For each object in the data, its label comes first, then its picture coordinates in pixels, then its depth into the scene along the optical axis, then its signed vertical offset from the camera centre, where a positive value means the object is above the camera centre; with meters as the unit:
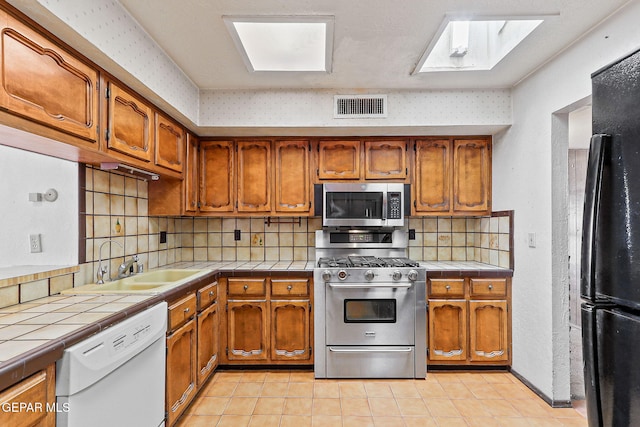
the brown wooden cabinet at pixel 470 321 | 2.78 -0.84
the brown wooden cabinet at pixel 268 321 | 2.79 -0.85
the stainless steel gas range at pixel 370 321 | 2.69 -0.82
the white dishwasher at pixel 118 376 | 1.17 -0.64
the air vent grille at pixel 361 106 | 2.75 +0.91
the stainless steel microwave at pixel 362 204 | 3.00 +0.13
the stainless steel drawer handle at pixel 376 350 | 2.69 -1.04
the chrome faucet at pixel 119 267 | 2.11 -0.32
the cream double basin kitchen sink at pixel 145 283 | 1.86 -0.41
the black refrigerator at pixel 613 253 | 0.91 -0.10
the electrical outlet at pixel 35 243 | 1.74 -0.12
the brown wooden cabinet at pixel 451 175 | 3.06 +0.39
